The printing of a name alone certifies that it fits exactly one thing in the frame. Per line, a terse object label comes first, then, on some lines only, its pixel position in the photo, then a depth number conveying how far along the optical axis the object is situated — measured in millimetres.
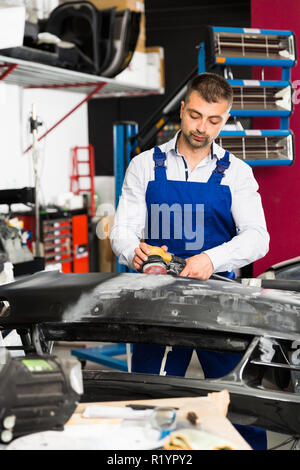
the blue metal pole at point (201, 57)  3660
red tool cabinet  5984
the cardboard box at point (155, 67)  7867
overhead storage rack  4816
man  2225
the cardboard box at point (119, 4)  6840
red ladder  7723
